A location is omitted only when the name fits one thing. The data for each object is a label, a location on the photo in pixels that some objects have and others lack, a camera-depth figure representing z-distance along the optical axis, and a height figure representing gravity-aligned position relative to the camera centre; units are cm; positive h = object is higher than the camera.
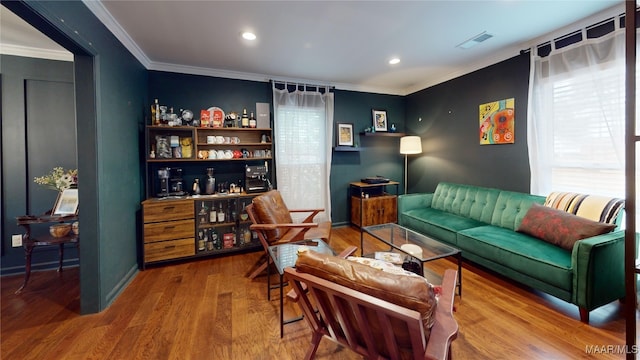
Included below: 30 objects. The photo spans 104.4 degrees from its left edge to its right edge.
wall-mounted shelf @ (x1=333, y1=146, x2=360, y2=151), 426 +49
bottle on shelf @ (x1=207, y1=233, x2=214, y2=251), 313 -83
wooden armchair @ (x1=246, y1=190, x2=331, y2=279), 254 -52
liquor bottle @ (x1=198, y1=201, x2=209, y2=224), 309 -43
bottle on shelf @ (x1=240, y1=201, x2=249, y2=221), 328 -47
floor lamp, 420 +50
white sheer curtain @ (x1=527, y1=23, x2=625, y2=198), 222 +53
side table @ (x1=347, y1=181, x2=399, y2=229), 408 -50
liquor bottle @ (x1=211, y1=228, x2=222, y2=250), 318 -78
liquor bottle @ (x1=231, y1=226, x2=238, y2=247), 326 -74
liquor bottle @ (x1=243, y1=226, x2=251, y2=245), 330 -76
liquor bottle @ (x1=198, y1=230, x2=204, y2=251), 306 -76
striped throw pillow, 208 -31
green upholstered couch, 177 -65
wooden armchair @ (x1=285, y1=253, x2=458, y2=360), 94 -65
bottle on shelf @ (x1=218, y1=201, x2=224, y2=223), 321 -46
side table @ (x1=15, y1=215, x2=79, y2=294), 229 -54
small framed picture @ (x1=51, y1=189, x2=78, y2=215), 252 -21
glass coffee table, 207 -66
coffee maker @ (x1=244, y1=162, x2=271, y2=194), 350 -1
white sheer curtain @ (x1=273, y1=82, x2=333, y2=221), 387 +52
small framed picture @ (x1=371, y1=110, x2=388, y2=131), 454 +103
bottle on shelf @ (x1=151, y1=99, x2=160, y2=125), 309 +82
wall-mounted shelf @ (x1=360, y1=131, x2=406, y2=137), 439 +75
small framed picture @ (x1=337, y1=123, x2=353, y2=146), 432 +74
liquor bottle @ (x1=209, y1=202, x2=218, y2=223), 317 -46
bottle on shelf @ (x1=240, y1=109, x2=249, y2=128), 353 +83
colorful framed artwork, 307 +66
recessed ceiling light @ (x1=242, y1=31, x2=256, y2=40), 255 +150
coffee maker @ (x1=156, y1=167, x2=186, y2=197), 313 -2
